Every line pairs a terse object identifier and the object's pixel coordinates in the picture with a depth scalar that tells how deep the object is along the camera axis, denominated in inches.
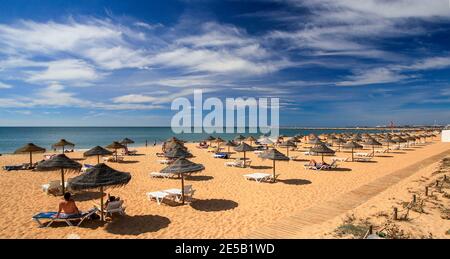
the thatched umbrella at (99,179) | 308.3
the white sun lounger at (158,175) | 621.6
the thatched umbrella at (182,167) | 401.1
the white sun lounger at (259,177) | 572.6
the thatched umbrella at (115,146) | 867.4
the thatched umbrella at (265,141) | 1397.6
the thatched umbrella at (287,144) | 886.9
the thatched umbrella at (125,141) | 1055.5
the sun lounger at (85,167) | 700.7
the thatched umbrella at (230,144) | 1041.5
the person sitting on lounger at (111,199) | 352.2
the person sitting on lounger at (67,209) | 318.3
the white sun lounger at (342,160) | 853.8
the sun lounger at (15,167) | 708.0
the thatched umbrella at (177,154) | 638.5
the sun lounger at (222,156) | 959.4
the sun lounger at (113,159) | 869.0
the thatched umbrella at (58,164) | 410.9
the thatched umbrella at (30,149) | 712.4
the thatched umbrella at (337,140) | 1315.2
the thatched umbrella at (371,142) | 961.5
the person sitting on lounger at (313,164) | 723.9
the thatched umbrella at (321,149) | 691.4
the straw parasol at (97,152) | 686.5
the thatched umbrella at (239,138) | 1145.0
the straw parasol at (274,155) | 557.0
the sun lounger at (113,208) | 336.8
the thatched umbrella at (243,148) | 713.0
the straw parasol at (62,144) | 916.0
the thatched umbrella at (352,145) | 880.7
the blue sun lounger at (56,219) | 316.8
